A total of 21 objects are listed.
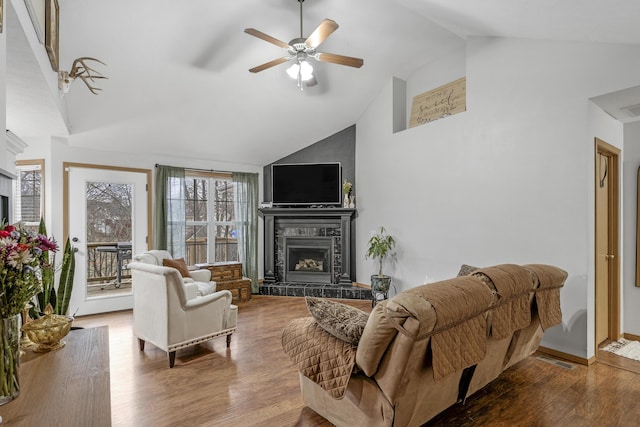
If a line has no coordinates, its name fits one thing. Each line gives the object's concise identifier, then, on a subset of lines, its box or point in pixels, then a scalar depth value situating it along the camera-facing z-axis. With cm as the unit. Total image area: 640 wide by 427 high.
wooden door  342
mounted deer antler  289
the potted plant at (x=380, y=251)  519
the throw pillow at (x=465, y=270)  345
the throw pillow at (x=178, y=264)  457
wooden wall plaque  463
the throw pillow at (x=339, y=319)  196
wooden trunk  543
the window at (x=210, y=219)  576
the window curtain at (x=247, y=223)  615
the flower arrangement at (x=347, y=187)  598
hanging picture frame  227
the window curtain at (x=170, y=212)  529
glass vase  113
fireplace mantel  602
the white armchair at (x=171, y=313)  312
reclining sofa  173
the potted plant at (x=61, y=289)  282
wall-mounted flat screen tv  608
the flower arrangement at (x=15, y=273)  108
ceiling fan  304
